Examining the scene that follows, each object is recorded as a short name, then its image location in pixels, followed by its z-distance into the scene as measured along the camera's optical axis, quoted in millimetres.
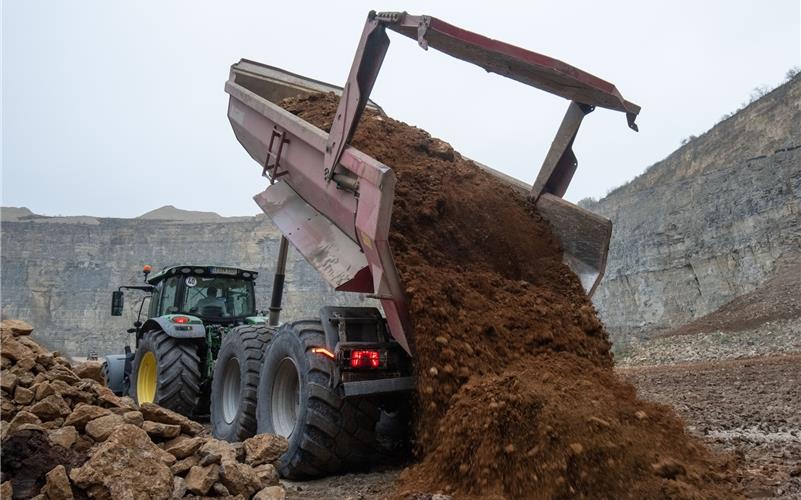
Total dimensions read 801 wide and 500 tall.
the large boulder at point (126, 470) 2912
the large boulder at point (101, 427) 3522
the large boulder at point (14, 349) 4246
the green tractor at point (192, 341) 5477
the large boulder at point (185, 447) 3492
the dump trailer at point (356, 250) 3834
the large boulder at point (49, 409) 3674
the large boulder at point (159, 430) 3696
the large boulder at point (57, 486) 2859
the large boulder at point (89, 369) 4871
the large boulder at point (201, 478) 3121
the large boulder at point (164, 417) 4008
